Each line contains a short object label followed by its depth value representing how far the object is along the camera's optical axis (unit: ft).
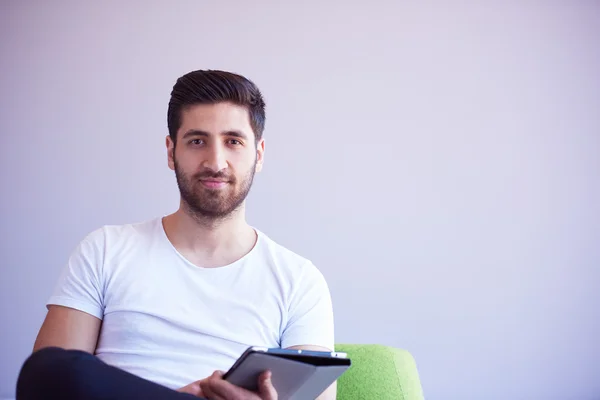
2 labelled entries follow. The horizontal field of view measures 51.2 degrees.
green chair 5.61
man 4.88
